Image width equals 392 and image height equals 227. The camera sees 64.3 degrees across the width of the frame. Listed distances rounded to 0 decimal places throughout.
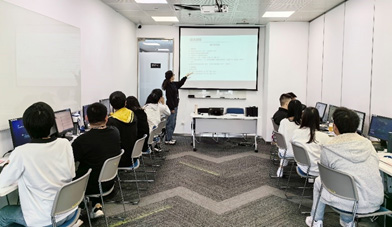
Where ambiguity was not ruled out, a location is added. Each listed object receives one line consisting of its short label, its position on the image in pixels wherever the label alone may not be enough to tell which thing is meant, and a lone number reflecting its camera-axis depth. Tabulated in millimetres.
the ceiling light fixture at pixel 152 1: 5652
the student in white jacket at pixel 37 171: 2100
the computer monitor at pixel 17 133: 3016
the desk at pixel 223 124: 6621
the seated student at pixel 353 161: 2500
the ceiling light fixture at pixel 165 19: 7324
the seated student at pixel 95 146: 2861
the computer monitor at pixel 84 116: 4716
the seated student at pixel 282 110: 5368
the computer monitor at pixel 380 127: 3816
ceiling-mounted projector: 5309
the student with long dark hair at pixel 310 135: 3672
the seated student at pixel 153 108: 5392
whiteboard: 3135
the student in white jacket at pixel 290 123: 4348
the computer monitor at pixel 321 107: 5986
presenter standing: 7125
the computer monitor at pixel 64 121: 3891
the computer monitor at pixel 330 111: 5584
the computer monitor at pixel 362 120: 4445
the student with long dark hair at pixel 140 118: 4578
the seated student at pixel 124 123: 3832
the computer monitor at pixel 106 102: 5540
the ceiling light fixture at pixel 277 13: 6439
